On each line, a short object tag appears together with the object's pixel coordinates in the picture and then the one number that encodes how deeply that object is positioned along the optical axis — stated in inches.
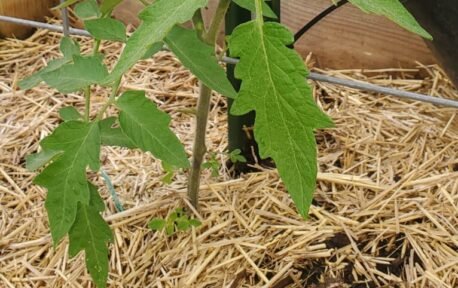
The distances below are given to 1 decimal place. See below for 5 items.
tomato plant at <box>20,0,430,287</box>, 23.6
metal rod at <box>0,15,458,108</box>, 43.4
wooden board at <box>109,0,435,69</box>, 67.6
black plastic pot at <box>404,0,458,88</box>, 40.5
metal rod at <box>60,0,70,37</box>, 51.0
